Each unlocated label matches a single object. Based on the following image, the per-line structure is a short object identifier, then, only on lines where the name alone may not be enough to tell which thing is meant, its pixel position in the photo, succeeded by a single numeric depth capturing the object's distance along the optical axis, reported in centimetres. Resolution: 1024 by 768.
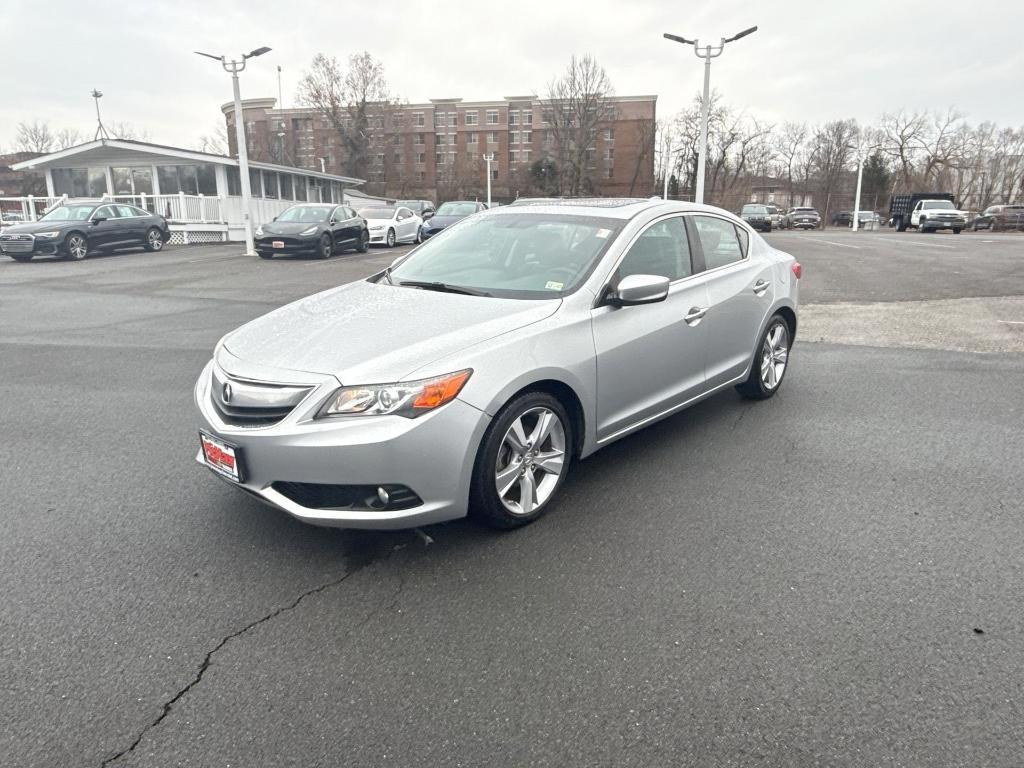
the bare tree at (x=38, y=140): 7550
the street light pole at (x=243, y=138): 2223
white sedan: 2520
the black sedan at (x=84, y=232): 1931
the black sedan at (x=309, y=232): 2030
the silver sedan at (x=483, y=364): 305
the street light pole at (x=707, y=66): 2270
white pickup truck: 3912
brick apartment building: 8094
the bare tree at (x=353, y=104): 6969
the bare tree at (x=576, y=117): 7288
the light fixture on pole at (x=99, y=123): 6644
